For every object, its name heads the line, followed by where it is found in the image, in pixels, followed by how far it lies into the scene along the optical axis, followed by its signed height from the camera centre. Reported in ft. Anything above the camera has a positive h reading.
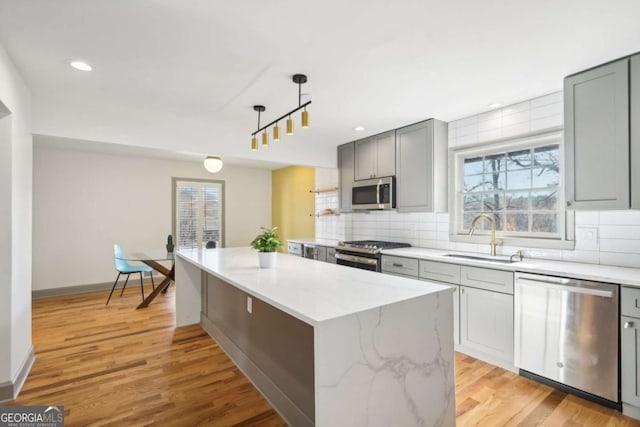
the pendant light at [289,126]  7.68 +2.15
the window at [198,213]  18.78 +0.04
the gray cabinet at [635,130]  6.82 +1.84
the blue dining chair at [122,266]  14.28 -2.44
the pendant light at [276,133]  8.73 +2.26
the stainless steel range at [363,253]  11.76 -1.55
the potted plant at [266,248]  8.07 -0.88
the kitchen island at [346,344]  4.35 -2.22
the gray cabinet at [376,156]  13.02 +2.52
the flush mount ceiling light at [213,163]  14.19 +2.29
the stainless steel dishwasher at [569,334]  6.62 -2.75
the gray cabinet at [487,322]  8.30 -3.00
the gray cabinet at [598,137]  7.06 +1.83
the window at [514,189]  9.32 +0.84
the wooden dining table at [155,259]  12.99 -1.96
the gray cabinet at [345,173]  14.99 +1.99
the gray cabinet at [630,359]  6.30 -2.93
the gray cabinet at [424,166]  11.51 +1.80
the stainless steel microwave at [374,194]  12.82 +0.85
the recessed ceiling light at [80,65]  7.24 +3.48
